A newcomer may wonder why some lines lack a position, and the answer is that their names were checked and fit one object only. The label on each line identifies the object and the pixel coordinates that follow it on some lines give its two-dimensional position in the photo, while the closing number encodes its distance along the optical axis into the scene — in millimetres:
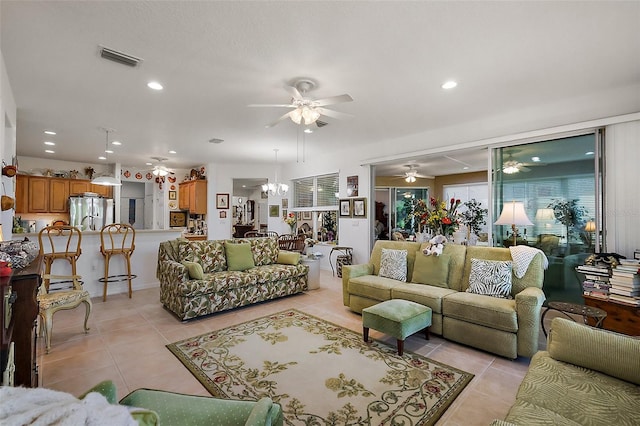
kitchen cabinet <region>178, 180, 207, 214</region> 8008
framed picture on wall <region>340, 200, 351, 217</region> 6402
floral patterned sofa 3725
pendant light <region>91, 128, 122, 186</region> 5211
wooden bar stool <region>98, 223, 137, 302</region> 4656
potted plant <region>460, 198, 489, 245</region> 6303
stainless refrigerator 7164
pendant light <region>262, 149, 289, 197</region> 6879
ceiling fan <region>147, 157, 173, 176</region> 7066
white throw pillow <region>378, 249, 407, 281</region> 3910
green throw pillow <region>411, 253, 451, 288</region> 3582
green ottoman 2756
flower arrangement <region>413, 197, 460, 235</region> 3926
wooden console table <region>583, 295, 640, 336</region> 2705
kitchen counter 4699
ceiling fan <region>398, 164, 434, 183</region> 7591
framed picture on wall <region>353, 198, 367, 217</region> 6082
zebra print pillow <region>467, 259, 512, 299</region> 3127
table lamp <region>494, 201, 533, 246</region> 3432
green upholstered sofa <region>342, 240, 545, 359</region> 2689
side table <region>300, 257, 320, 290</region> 5184
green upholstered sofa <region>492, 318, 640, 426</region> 1318
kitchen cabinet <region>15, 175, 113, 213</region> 6773
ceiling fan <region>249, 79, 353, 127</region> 2975
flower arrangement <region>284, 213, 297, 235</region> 7536
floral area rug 2016
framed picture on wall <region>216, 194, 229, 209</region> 8078
